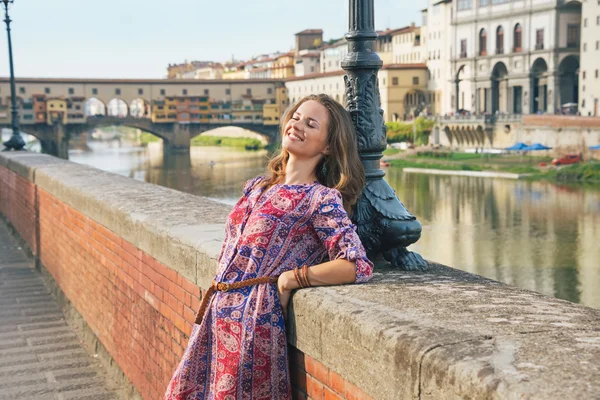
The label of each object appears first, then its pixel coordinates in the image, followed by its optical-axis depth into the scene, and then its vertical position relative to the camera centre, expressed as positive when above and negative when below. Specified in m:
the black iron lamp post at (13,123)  11.81 -0.24
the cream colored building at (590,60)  36.12 +1.47
